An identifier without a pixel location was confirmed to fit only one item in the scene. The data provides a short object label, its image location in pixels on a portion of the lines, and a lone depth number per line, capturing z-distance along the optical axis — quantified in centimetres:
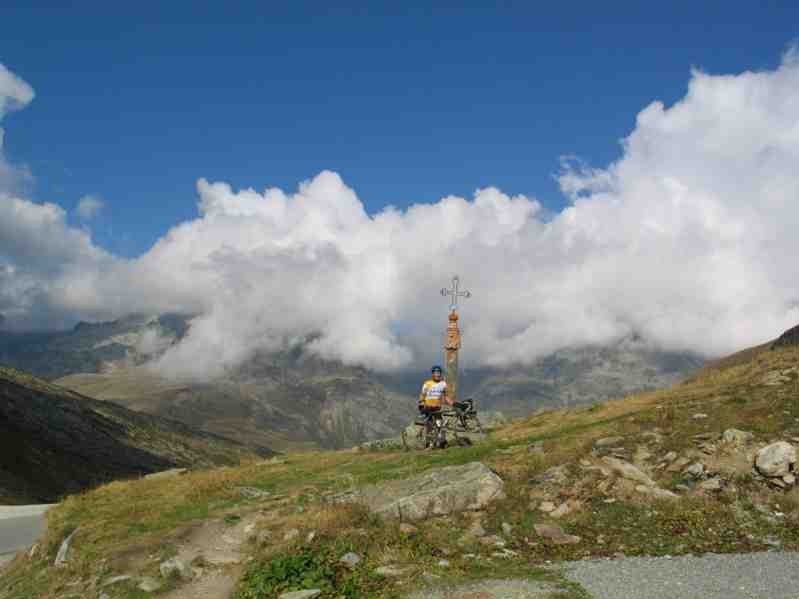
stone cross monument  3620
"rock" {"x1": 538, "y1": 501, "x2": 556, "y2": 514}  1568
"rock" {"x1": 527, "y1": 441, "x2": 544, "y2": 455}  1986
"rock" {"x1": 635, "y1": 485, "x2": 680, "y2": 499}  1565
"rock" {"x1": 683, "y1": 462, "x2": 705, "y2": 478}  1650
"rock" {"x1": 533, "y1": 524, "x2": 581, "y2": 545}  1411
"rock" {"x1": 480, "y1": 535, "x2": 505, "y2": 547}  1415
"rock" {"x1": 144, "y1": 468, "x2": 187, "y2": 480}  3175
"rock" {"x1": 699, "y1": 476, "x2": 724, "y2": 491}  1577
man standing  2389
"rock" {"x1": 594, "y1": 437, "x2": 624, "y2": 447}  1897
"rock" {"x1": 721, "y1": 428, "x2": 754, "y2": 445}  1745
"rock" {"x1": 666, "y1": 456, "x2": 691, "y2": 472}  1703
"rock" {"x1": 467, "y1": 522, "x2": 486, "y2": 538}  1463
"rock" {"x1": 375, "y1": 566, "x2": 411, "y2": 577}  1276
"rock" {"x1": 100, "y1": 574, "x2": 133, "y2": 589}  1401
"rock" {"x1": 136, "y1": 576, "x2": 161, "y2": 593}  1355
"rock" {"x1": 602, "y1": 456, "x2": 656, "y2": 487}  1648
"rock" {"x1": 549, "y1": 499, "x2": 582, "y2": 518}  1541
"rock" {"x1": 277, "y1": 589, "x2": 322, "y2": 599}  1202
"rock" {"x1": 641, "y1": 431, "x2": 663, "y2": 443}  1887
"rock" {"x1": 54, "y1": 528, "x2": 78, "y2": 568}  1645
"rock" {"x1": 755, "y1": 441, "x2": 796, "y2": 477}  1574
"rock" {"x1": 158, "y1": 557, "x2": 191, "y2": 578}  1392
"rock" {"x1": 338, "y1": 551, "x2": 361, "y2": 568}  1336
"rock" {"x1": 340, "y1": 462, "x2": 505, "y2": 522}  1588
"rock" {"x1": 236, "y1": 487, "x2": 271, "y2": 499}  2084
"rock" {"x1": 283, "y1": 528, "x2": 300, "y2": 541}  1485
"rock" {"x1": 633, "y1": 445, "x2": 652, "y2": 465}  1780
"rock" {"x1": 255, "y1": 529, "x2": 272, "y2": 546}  1499
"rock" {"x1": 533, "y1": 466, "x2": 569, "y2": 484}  1695
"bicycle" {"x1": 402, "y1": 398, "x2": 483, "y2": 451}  2491
